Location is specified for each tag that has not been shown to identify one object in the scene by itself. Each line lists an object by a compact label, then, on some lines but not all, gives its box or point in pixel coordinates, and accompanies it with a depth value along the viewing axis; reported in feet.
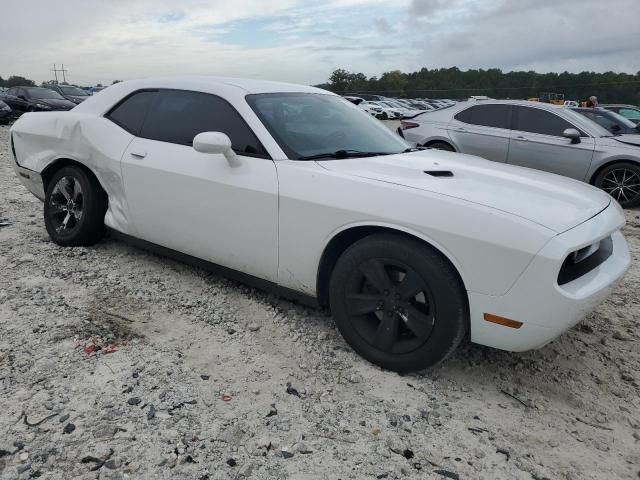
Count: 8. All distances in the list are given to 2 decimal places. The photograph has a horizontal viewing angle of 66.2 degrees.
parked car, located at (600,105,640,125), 43.27
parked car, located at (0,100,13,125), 53.88
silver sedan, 23.25
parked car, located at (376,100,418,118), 106.47
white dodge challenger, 7.52
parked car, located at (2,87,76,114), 53.47
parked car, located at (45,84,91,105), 62.71
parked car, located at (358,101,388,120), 103.40
